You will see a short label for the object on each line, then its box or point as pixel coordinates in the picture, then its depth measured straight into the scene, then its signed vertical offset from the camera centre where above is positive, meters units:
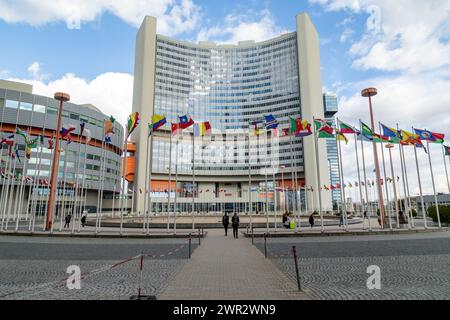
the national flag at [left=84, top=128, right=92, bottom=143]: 25.82 +7.18
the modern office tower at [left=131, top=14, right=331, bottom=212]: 100.38 +42.87
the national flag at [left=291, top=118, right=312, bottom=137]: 23.38 +6.81
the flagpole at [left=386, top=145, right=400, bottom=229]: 28.62 +5.82
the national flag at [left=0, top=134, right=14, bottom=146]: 25.74 +6.44
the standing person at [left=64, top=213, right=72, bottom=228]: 31.59 -1.05
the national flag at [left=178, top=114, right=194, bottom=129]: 21.92 +6.90
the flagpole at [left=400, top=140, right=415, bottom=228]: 27.48 +4.84
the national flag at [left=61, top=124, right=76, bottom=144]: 25.44 +7.21
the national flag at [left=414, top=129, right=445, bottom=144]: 25.56 +6.63
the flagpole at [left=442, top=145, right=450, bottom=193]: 28.33 +3.52
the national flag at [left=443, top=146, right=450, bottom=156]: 26.99 +5.65
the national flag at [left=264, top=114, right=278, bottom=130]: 23.00 +7.24
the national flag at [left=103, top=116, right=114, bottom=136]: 23.91 +7.33
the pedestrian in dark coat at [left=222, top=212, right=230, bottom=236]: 23.27 -0.96
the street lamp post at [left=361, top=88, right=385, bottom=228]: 26.66 +8.11
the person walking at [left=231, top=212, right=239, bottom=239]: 21.58 -1.12
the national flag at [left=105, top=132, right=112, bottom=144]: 25.23 +6.52
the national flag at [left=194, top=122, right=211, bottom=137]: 23.52 +6.96
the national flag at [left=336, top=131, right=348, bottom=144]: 23.44 +6.08
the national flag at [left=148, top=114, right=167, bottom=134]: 22.12 +7.05
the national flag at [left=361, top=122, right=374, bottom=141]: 24.33 +6.71
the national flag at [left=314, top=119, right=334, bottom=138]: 22.66 +6.67
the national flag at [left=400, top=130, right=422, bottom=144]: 25.28 +6.43
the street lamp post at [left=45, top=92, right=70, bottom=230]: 26.25 +2.32
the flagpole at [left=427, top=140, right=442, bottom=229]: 26.94 +4.02
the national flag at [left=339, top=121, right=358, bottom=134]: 23.75 +6.84
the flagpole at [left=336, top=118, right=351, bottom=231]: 23.22 +4.10
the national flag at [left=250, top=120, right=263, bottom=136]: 24.37 +7.39
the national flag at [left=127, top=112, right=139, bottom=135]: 21.91 +7.04
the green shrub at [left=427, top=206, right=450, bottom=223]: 32.09 -0.70
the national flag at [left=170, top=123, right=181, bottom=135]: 22.65 +6.75
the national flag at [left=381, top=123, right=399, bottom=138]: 24.67 +6.85
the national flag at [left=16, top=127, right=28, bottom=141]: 26.17 +7.43
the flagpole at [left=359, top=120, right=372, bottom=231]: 25.38 +5.08
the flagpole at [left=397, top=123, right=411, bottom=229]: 27.34 +4.01
